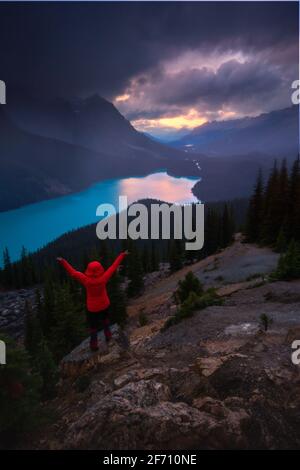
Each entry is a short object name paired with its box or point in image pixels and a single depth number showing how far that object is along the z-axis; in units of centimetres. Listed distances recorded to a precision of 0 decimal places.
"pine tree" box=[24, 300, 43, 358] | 3638
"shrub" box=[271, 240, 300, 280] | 1770
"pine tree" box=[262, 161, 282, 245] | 4156
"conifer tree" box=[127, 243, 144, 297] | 4853
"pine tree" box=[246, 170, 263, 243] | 4668
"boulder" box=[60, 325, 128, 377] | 973
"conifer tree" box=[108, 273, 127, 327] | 3099
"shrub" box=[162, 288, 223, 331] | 1277
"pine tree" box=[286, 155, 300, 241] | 3869
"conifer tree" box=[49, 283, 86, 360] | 2277
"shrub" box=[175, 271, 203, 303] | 1775
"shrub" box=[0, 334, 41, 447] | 601
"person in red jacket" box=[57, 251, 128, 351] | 924
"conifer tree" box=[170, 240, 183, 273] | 5569
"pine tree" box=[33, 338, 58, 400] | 891
